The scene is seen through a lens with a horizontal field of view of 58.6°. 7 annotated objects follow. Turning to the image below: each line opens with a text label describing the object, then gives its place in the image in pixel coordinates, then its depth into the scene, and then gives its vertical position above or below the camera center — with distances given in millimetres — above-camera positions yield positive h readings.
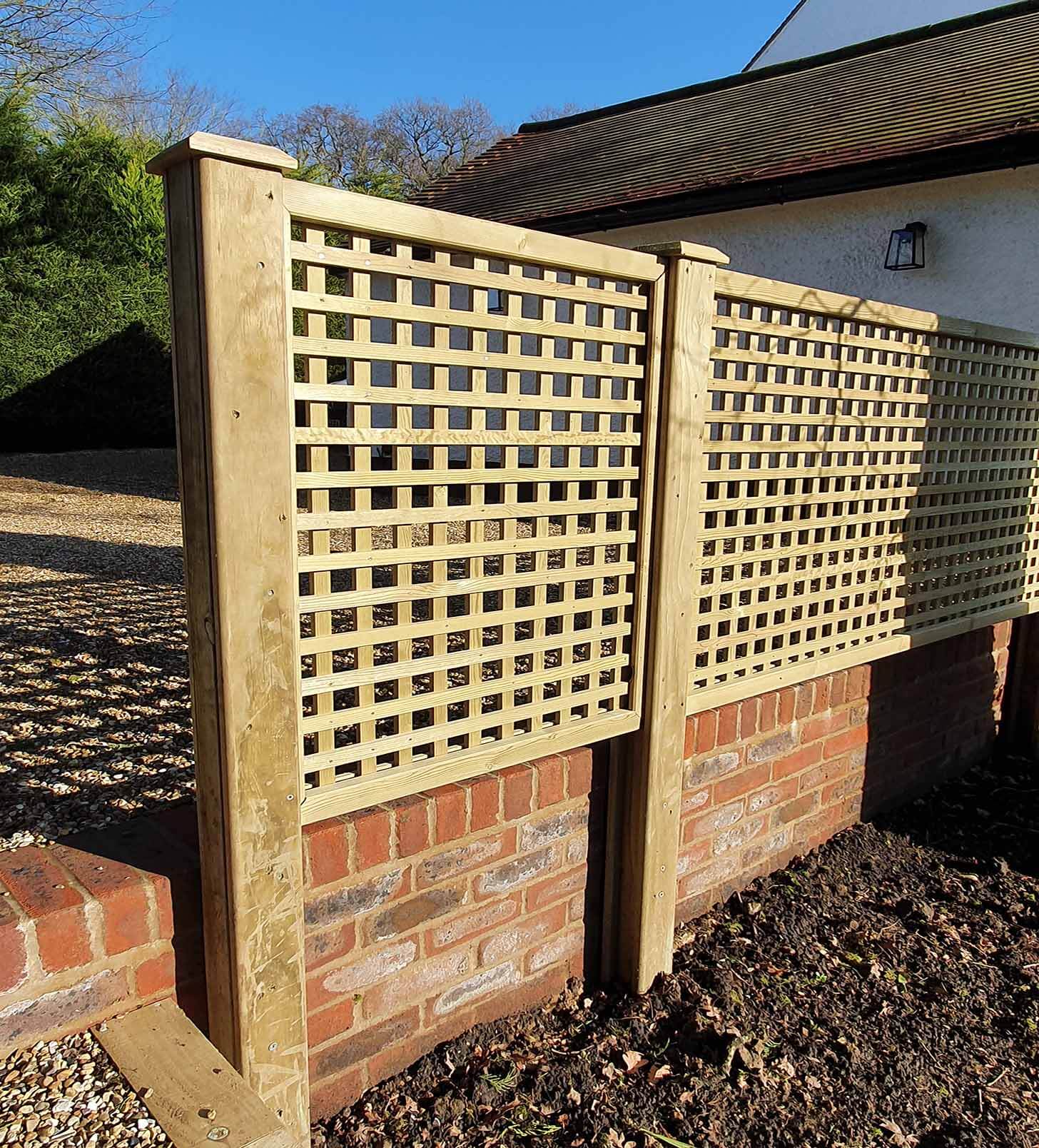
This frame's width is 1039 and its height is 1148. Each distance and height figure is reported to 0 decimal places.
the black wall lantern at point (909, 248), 7582 +1646
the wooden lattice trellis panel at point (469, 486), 1851 -103
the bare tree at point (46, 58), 11344 +4821
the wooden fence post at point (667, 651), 2533 -594
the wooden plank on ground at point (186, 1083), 1560 -1141
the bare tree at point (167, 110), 15156 +7065
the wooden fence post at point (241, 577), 1640 -260
